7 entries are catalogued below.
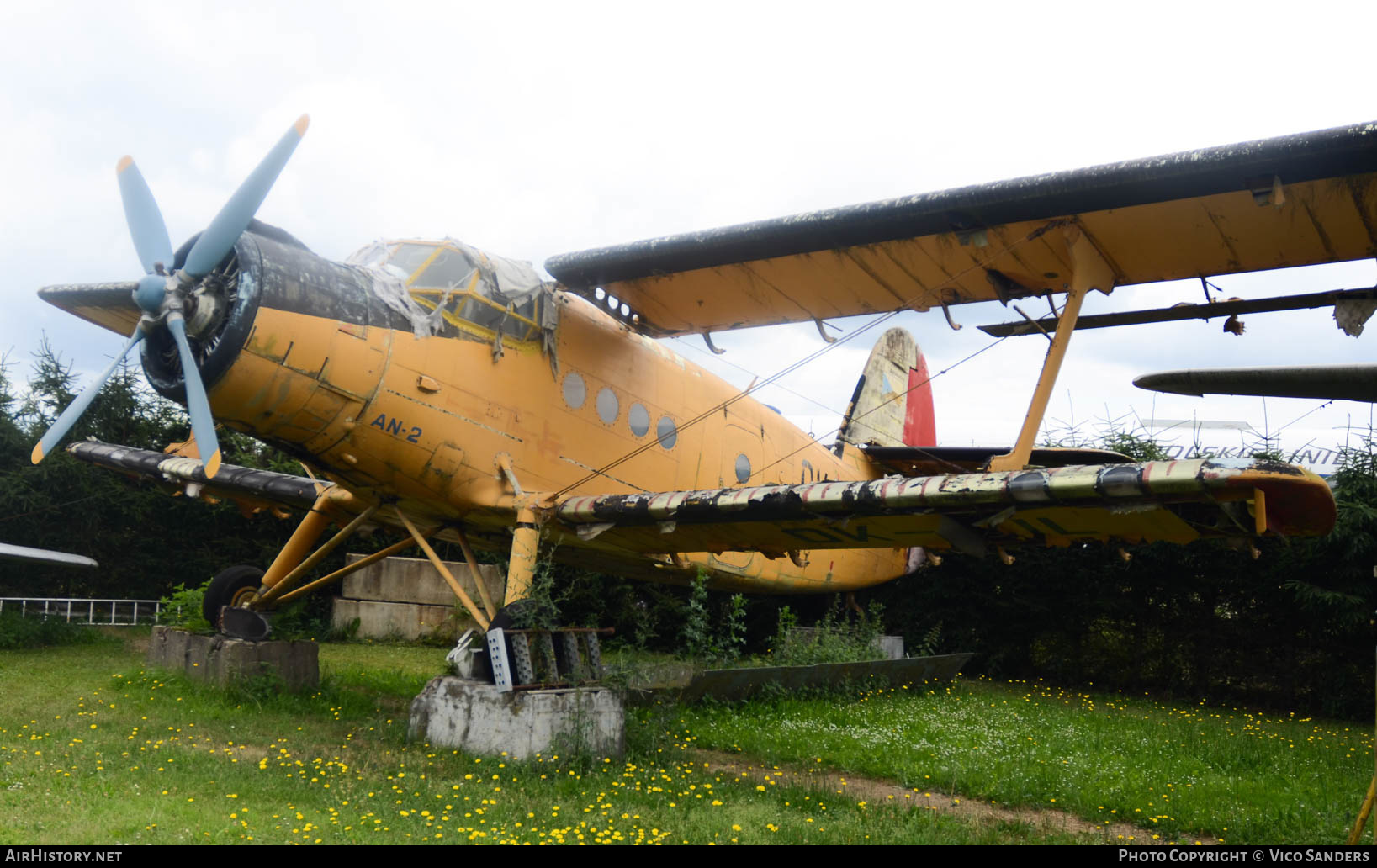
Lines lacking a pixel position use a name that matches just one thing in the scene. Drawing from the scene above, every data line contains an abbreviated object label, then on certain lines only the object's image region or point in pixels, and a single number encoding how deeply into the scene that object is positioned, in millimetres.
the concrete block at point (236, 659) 9062
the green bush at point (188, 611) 10320
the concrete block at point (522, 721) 6711
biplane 6652
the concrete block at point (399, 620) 15469
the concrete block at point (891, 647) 13558
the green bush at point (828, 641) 11602
